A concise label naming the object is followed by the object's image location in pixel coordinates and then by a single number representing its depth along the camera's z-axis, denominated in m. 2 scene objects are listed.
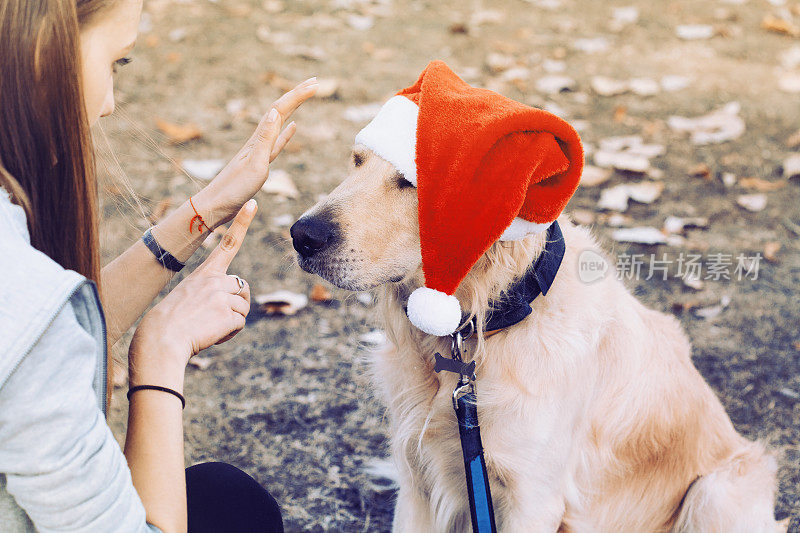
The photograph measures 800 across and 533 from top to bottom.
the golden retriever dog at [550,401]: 1.59
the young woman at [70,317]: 0.92
